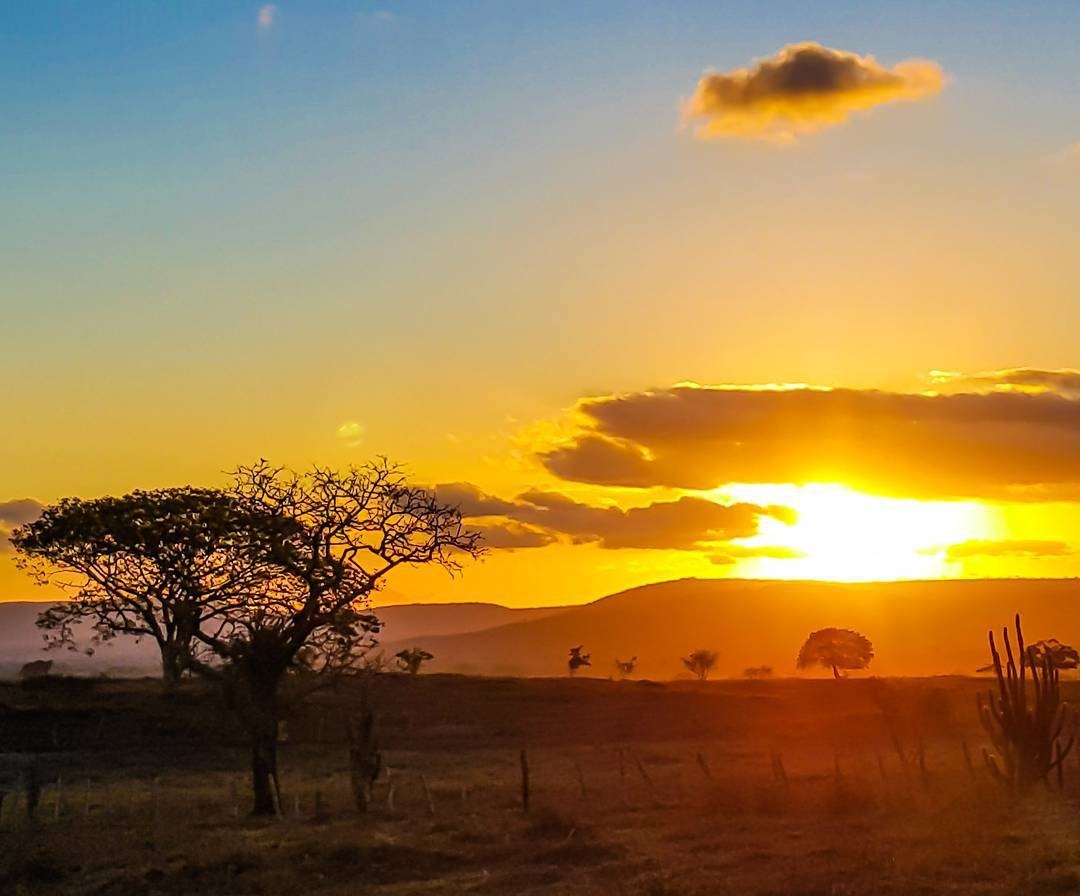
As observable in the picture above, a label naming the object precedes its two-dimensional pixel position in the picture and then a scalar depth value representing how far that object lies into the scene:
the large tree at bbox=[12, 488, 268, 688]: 52.56
